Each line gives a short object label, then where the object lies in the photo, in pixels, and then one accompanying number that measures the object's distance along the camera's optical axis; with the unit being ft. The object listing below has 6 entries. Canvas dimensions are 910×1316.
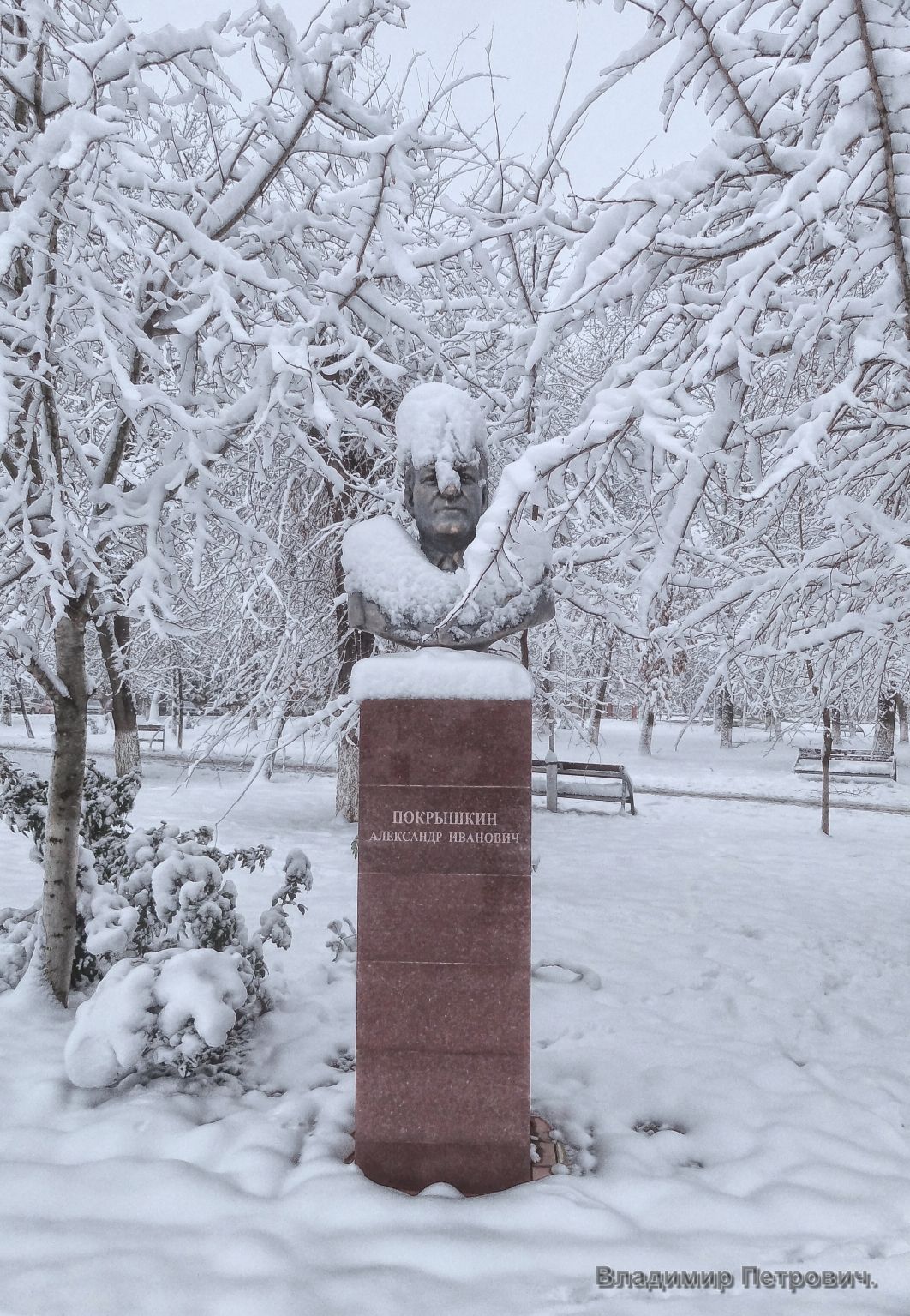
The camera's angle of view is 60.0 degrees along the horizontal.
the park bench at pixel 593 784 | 36.83
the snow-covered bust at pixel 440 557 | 9.93
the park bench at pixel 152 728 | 60.36
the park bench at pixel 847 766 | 47.16
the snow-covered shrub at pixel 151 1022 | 9.98
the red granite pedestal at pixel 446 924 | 9.02
